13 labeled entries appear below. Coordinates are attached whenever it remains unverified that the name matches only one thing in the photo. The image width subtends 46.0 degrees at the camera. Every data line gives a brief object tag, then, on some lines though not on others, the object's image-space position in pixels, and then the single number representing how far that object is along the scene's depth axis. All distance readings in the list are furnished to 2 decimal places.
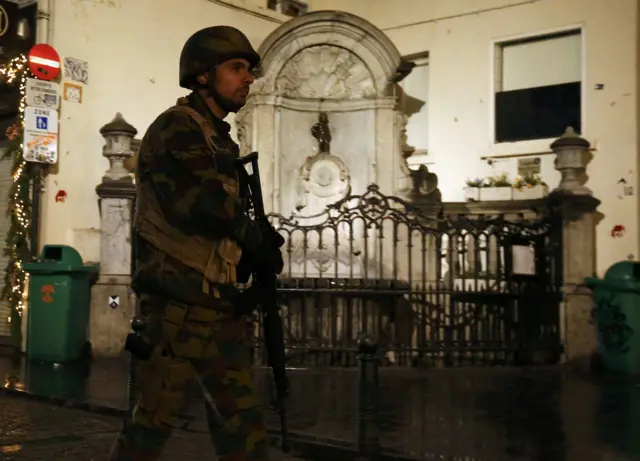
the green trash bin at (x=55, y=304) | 9.78
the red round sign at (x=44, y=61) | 10.25
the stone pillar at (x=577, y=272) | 10.05
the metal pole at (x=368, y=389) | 5.23
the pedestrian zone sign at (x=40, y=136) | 10.25
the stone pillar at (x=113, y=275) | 10.21
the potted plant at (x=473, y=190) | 11.93
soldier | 2.87
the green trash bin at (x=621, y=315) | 9.54
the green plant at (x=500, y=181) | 11.94
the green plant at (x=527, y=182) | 11.69
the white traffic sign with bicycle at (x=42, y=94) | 10.24
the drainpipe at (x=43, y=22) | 10.61
